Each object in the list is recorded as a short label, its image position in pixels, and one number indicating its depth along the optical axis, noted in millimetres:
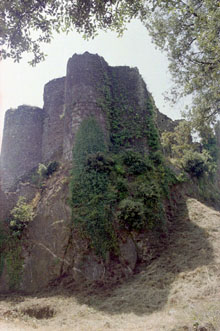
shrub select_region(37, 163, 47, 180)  12982
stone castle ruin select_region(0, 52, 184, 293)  9305
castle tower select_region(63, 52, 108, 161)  12883
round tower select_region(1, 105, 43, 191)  17641
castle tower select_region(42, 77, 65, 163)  16562
